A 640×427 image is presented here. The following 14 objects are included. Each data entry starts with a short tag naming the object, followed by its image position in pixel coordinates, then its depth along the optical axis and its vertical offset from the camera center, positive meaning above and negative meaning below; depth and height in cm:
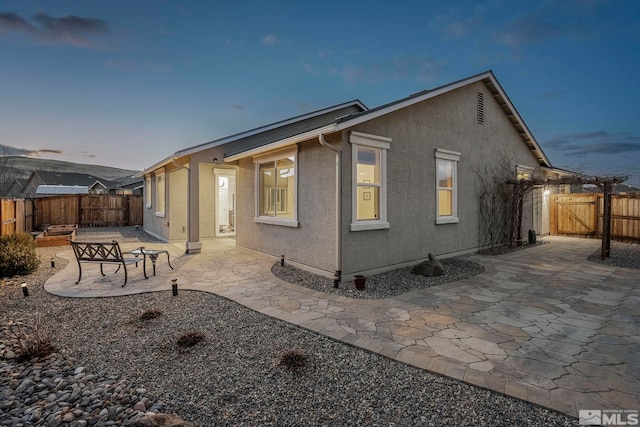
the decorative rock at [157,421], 216 -160
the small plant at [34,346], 328 -161
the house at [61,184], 4112 +372
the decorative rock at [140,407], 243 -167
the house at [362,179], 650 +79
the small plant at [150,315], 443 -165
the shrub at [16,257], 657 -115
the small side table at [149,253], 685 -108
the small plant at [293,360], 310 -167
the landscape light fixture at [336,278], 596 -149
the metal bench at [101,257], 609 -107
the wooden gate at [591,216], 1177 -37
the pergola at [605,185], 895 +71
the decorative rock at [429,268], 688 -145
